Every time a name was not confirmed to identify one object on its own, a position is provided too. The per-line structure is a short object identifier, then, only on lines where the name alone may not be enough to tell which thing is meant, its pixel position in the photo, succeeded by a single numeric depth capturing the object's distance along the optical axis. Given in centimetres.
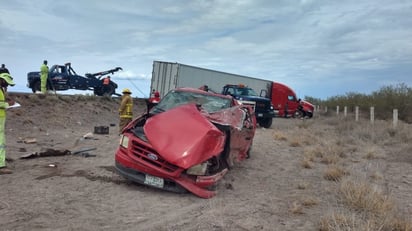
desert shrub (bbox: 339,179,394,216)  613
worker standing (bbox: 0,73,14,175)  855
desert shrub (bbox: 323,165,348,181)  912
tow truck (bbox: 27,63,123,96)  2572
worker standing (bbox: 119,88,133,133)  1432
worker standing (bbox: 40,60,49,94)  2341
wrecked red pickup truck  682
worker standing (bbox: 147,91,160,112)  933
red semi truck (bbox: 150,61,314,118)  2773
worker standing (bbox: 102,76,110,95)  2854
